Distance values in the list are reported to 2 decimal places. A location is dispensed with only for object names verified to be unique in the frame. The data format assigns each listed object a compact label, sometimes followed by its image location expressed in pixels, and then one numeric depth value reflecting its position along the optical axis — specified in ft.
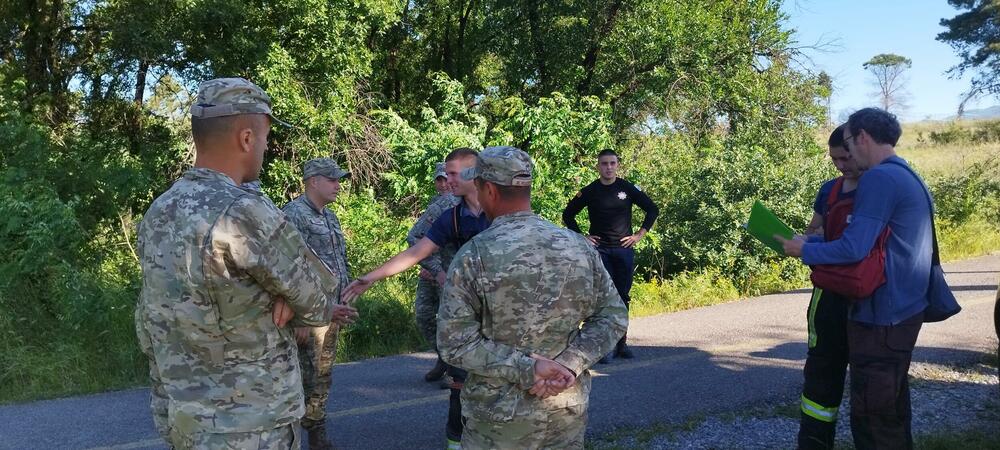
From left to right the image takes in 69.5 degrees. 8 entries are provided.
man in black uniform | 24.02
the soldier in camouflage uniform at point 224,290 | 7.98
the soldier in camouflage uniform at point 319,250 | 15.62
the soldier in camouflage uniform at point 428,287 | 19.36
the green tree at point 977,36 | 112.37
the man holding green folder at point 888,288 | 11.64
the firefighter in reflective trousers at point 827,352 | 13.26
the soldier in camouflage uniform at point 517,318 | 9.11
